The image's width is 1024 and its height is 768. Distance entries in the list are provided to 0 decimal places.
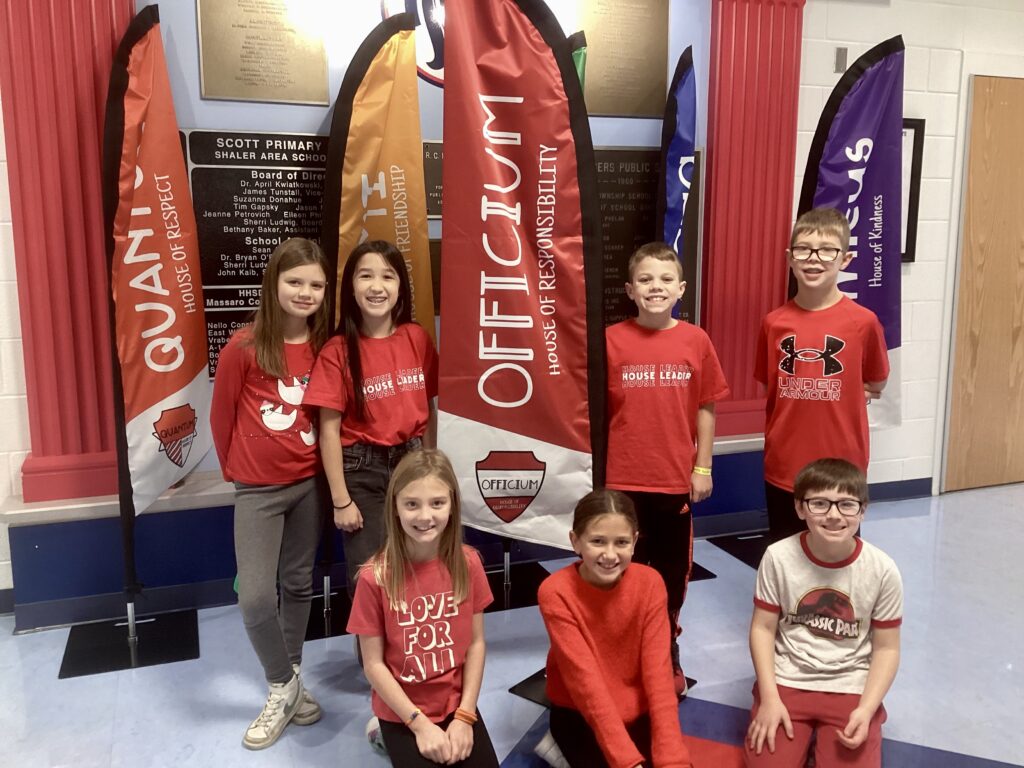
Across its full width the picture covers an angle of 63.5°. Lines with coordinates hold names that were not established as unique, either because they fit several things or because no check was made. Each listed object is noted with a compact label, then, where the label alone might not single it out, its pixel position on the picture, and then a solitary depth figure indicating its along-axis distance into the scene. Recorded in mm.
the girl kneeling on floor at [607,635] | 1793
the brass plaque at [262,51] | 2750
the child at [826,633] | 1842
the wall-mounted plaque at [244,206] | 2805
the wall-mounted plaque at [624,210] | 3309
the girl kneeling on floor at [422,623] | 1745
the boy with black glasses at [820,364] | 2350
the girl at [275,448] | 2145
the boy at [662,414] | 2279
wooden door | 3969
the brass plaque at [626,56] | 3221
